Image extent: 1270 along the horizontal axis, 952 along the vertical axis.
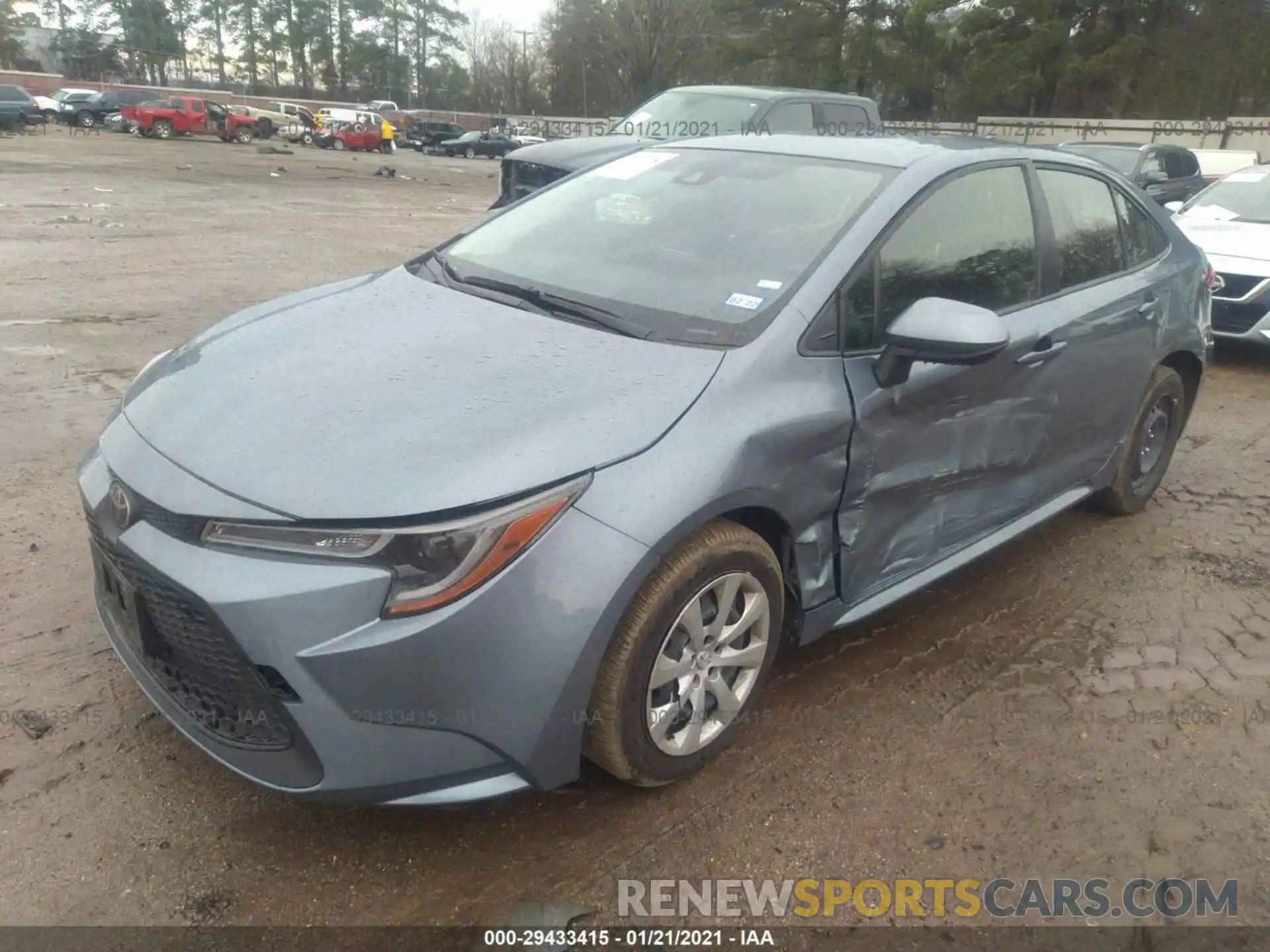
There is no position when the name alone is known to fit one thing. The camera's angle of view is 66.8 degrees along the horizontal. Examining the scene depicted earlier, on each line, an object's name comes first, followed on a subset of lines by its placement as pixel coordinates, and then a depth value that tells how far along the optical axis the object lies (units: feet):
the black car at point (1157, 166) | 39.47
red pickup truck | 125.29
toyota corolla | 6.88
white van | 142.10
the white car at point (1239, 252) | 24.23
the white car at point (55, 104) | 134.72
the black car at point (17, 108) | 116.26
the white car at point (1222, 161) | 53.26
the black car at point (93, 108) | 131.85
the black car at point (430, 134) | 156.15
